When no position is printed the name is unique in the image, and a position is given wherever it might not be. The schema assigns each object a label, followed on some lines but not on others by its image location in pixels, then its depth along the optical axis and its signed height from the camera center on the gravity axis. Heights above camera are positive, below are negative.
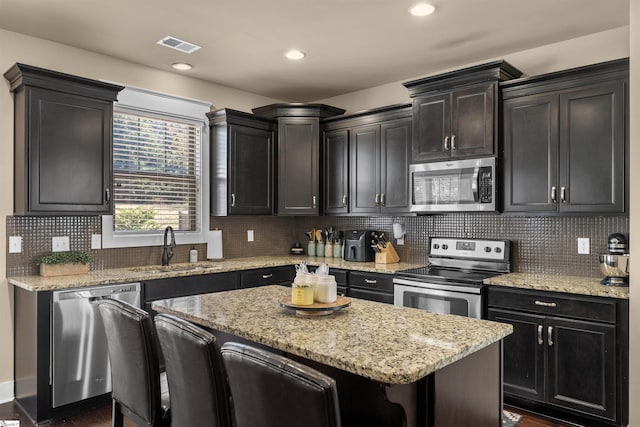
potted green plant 3.32 -0.33
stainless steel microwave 3.56 +0.25
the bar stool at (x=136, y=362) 1.78 -0.58
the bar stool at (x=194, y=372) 1.45 -0.51
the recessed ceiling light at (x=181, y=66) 4.08 +1.34
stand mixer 3.03 -0.30
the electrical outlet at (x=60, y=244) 3.54 -0.20
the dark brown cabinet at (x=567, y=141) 3.04 +0.53
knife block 4.40 -0.37
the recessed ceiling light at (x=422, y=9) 2.97 +1.35
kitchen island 1.44 -0.44
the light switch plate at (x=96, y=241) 3.75 -0.19
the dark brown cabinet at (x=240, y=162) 4.44 +0.53
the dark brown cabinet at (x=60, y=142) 3.19 +0.54
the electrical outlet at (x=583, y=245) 3.45 -0.21
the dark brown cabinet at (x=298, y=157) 4.75 +0.61
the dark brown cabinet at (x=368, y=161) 4.23 +0.53
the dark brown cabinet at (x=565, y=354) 2.80 -0.88
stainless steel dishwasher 3.01 -0.86
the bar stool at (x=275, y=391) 1.07 -0.43
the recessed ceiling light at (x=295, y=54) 3.80 +1.35
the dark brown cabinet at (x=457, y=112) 3.53 +0.83
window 3.97 +0.43
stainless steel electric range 3.39 -0.46
